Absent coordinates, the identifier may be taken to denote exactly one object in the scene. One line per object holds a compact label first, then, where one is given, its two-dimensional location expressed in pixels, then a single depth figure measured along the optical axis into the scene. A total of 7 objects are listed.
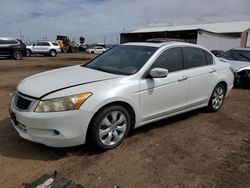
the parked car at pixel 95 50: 30.29
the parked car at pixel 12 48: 14.43
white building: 26.14
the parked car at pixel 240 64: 6.52
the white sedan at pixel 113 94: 2.41
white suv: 19.68
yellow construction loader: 29.28
